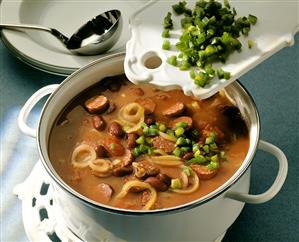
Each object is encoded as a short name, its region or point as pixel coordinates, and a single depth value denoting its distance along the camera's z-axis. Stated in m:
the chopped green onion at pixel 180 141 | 1.46
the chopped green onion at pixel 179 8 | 1.56
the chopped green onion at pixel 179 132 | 1.48
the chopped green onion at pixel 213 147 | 1.47
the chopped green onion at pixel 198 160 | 1.43
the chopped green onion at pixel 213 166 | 1.41
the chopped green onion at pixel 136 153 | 1.46
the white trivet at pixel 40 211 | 1.51
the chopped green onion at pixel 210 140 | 1.47
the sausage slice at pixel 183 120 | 1.52
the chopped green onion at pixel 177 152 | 1.45
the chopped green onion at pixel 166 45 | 1.47
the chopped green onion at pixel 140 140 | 1.48
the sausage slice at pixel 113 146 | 1.47
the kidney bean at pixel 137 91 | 1.64
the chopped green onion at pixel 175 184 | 1.38
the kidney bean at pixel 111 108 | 1.60
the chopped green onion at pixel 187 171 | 1.40
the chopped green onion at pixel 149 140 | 1.49
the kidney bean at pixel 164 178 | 1.38
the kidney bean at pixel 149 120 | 1.54
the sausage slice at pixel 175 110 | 1.56
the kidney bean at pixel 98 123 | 1.54
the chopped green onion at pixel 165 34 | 1.50
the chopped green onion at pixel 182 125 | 1.50
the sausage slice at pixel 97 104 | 1.59
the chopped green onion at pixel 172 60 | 1.43
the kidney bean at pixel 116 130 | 1.52
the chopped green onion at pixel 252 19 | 1.50
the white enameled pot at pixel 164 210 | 1.27
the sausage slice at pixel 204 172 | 1.40
